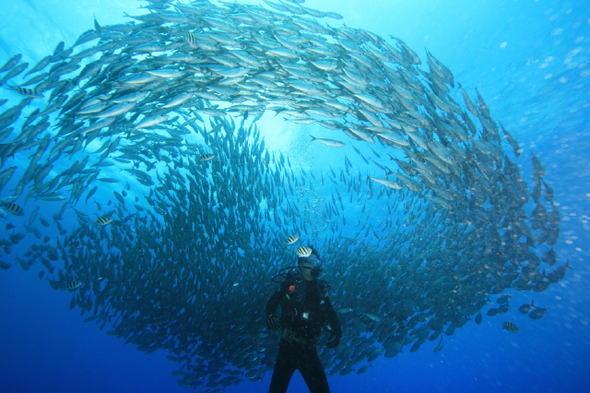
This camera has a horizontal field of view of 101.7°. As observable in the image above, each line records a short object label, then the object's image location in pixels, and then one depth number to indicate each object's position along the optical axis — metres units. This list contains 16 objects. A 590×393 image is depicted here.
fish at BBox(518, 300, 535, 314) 8.49
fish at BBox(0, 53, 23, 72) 5.61
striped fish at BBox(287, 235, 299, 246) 6.25
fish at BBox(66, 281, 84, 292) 7.61
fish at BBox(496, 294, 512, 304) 8.58
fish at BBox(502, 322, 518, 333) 7.96
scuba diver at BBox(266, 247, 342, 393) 4.61
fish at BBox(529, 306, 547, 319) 8.27
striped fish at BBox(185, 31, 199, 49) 4.20
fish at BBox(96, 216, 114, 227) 6.95
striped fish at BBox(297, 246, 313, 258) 5.34
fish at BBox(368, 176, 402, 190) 5.34
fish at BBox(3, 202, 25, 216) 6.00
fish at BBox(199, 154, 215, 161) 7.04
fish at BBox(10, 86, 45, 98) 5.11
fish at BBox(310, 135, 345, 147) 5.55
